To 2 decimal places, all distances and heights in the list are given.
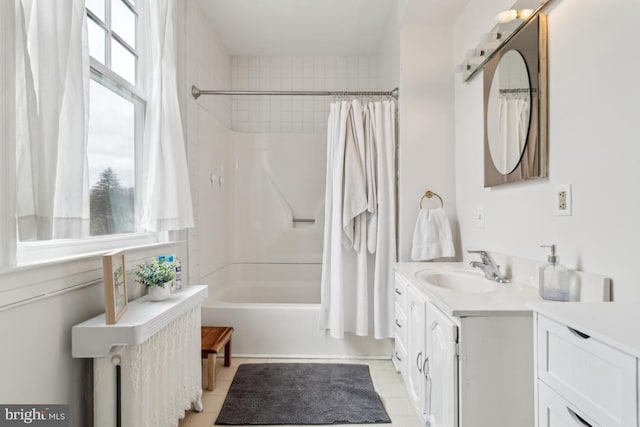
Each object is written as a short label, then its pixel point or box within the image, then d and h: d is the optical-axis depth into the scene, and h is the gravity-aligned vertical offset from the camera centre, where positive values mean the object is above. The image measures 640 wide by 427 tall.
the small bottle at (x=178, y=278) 1.85 -0.35
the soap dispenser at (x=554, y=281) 1.20 -0.24
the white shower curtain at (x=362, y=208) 2.43 +0.03
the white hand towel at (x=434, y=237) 2.22 -0.16
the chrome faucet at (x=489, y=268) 1.64 -0.27
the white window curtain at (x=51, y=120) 1.04 +0.29
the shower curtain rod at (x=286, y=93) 2.52 +0.87
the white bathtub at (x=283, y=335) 2.57 -0.90
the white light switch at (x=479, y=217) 1.99 -0.03
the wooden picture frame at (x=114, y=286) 1.31 -0.29
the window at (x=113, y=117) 1.61 +0.49
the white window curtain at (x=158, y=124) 1.88 +0.49
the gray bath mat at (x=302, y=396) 1.88 -1.09
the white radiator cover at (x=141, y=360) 1.27 -0.59
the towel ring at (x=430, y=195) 2.37 +0.12
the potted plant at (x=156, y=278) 1.63 -0.31
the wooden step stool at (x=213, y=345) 2.13 -0.82
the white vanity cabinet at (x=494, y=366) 1.16 -0.51
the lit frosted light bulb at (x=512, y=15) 1.50 +0.88
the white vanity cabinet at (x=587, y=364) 0.63 -0.31
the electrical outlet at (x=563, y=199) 1.27 +0.05
